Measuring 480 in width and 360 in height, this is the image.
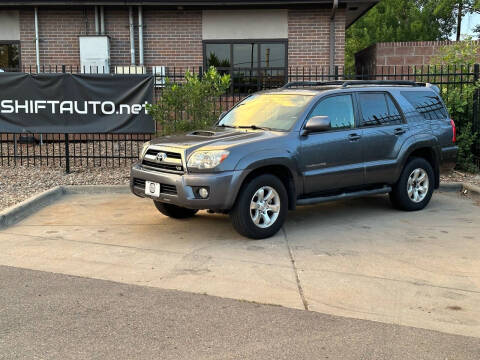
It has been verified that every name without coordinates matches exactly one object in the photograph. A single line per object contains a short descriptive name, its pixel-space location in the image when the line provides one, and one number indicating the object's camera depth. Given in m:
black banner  10.43
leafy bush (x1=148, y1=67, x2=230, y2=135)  9.80
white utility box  14.69
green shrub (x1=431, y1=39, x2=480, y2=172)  10.84
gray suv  6.30
